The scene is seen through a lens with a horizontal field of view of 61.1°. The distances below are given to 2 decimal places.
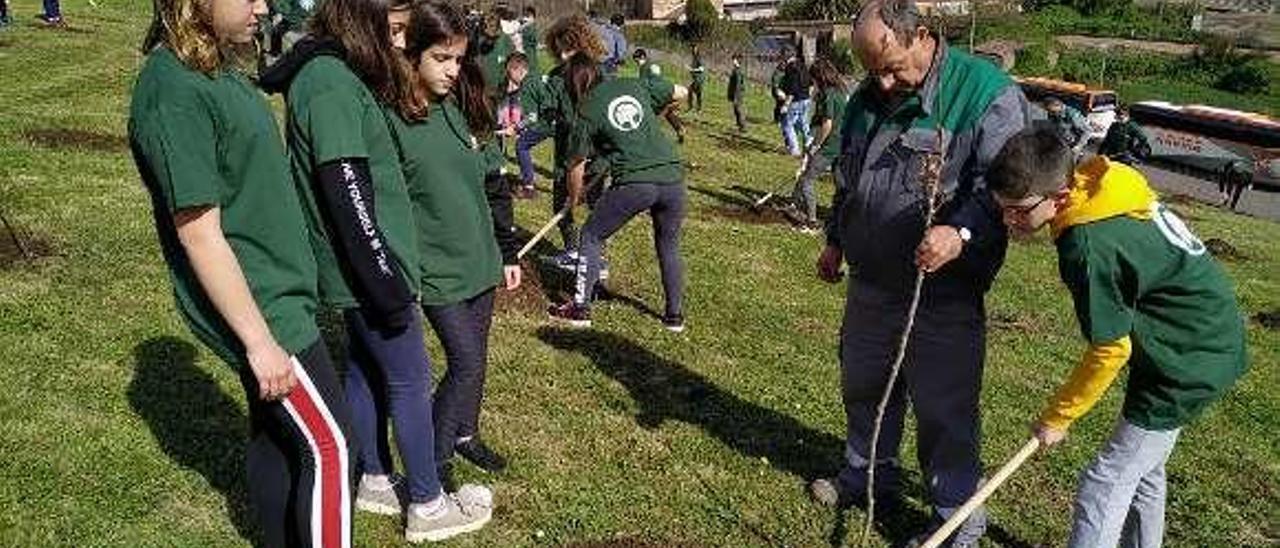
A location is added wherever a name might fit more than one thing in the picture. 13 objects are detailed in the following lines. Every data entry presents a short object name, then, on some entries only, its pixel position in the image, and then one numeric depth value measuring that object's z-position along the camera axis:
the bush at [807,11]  54.63
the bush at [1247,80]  50.78
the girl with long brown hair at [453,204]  3.81
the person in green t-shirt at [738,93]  25.20
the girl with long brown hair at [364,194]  3.35
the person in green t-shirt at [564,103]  6.96
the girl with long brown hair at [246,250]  2.73
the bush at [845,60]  34.30
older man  4.13
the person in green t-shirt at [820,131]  12.23
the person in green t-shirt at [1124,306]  3.55
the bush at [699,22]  53.28
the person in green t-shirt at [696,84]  27.39
